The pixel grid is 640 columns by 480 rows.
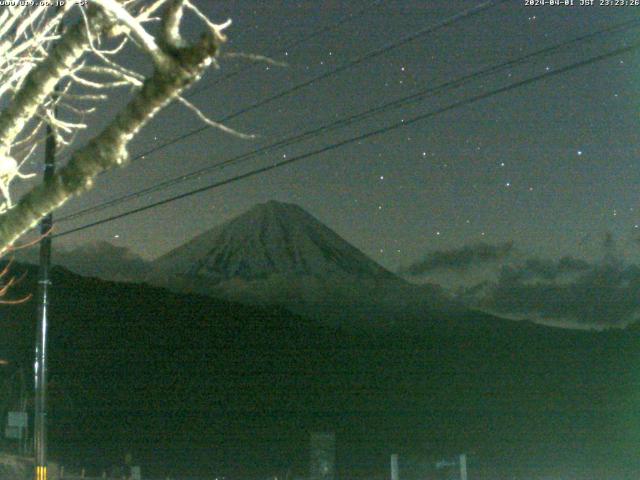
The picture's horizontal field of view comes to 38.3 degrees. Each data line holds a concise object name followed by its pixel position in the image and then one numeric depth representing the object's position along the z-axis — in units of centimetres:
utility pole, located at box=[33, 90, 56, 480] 1369
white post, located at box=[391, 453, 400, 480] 1471
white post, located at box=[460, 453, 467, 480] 1537
